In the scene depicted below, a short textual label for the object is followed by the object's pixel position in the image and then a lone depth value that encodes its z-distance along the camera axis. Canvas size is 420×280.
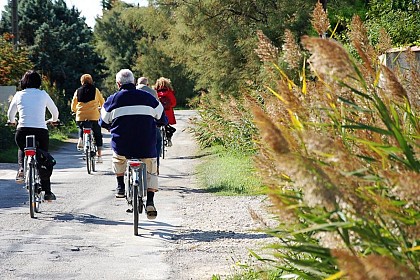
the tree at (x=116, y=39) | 78.62
